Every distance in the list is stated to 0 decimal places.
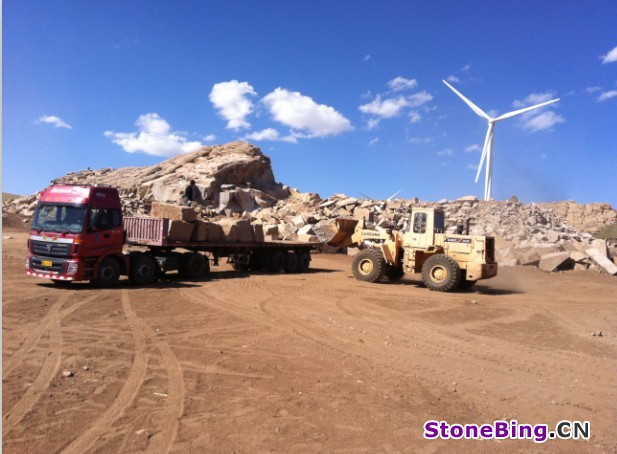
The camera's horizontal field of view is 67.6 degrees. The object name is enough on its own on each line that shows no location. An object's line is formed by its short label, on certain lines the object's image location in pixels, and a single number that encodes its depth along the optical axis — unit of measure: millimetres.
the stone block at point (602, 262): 22556
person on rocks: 21647
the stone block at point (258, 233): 18891
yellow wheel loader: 15680
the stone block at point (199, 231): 15812
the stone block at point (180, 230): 14609
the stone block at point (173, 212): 15289
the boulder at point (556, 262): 23281
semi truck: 12102
